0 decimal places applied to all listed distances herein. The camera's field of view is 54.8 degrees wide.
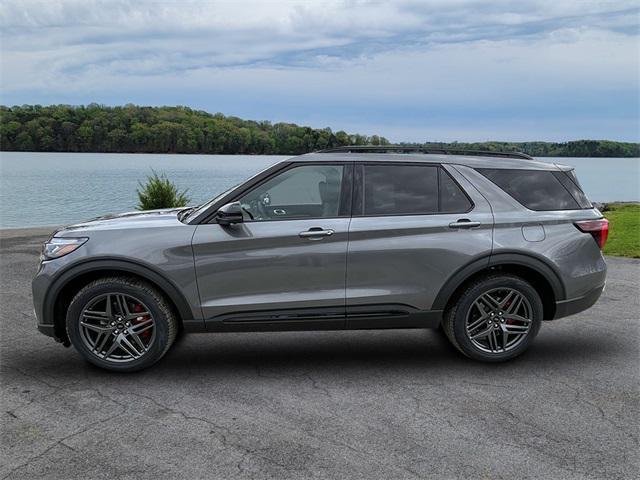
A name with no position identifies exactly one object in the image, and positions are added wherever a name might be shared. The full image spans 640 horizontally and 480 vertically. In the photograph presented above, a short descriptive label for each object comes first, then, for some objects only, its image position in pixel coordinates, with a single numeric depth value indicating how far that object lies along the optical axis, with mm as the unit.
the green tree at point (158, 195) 15648
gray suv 4914
